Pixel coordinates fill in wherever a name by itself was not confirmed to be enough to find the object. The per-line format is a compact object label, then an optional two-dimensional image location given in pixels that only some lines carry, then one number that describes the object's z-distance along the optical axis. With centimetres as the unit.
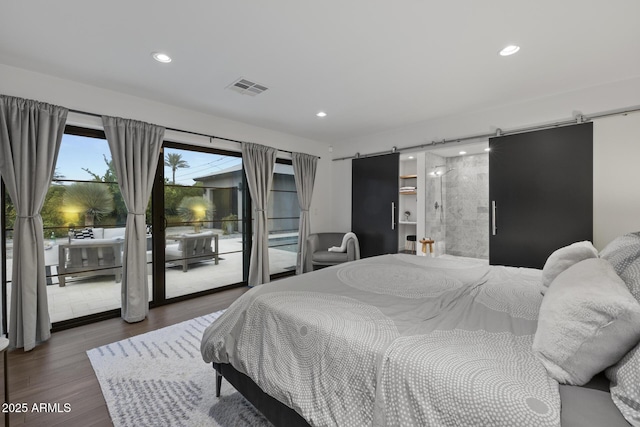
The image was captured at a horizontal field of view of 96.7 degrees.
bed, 89
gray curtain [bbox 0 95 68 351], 251
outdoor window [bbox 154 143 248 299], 375
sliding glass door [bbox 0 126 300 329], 303
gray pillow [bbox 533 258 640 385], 90
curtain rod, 291
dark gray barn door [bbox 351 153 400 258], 476
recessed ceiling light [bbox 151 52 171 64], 240
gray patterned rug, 173
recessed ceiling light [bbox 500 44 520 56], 229
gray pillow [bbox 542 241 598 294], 176
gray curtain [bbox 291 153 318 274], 509
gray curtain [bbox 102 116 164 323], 312
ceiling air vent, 295
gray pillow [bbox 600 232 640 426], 79
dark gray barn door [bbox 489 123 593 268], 313
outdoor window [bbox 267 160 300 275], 504
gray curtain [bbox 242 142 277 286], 437
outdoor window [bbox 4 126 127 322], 301
